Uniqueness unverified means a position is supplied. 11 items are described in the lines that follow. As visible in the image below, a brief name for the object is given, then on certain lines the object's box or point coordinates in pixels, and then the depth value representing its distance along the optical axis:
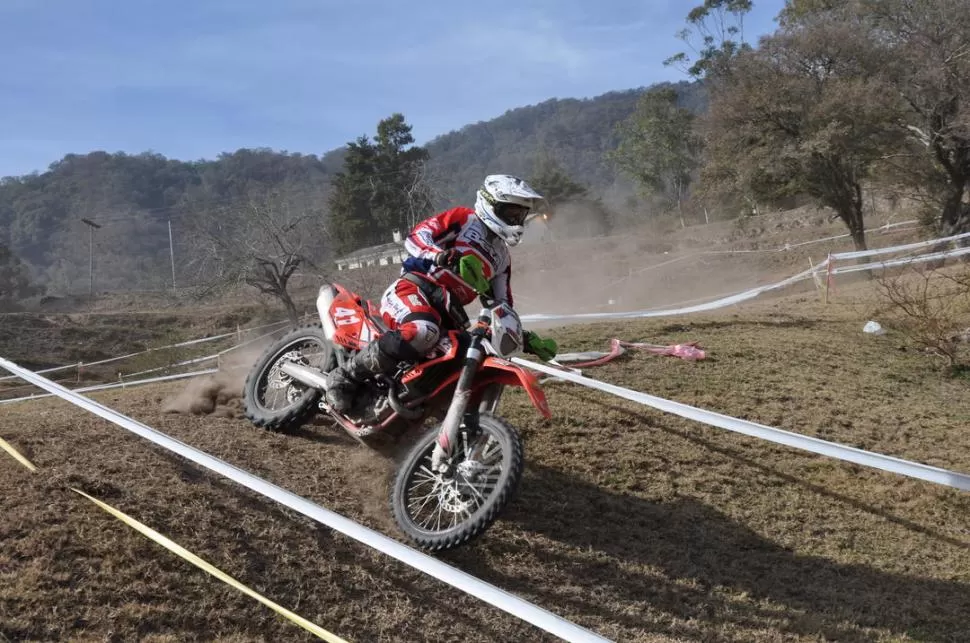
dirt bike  4.94
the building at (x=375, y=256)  42.73
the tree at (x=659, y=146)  73.12
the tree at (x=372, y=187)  57.16
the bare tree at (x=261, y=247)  28.19
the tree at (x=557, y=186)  75.19
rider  5.63
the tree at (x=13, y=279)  63.94
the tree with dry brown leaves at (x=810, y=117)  29.20
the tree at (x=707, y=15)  57.69
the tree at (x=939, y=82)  29.17
